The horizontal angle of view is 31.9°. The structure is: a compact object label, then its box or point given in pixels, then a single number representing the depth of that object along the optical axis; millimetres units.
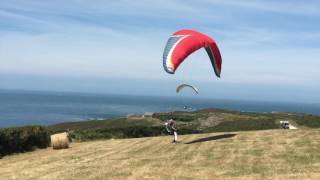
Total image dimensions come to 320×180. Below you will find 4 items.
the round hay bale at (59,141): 37750
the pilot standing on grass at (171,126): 35094
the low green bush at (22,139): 37656
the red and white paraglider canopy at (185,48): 30938
